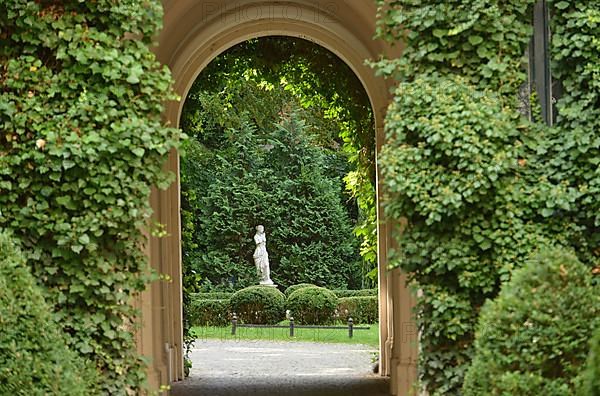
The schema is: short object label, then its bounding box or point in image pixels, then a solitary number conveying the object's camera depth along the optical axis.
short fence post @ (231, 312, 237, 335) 27.55
